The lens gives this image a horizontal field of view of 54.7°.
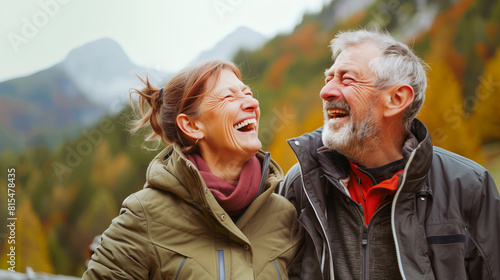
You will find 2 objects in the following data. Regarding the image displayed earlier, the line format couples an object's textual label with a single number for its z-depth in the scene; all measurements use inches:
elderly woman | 64.4
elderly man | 69.6
